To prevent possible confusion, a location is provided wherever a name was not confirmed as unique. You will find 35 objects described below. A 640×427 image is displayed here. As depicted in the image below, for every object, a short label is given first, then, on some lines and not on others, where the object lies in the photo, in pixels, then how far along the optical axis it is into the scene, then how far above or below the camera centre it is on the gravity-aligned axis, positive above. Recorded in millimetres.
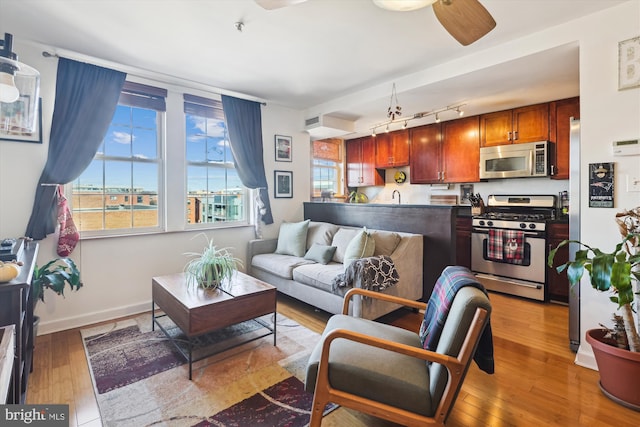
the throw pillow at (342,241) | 3537 -393
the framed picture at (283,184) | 4508 +355
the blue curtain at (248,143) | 3980 +858
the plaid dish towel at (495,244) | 3936 -498
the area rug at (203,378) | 1767 -1169
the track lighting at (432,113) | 3936 +1289
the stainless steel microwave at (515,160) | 3844 +596
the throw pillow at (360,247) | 2998 -397
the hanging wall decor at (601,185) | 2152 +142
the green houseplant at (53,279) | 2421 -550
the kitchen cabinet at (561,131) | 3688 +905
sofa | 2881 -617
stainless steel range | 3689 -491
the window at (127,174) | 3154 +383
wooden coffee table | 2141 -711
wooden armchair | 1310 -778
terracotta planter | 1790 -1008
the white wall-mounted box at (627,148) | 2049 +386
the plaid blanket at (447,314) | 1512 -571
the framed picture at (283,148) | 4508 +881
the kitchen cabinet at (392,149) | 5270 +1019
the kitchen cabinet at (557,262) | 3546 -668
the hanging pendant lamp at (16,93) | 1657 +680
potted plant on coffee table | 2498 -510
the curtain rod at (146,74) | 2820 +1422
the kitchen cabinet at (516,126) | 3885 +1063
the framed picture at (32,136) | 2656 +649
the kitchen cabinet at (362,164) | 5742 +832
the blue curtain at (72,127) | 2768 +785
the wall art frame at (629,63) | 2051 +951
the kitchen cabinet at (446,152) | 4484 +833
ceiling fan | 1520 +1036
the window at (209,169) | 3783 +506
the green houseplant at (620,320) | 1747 -717
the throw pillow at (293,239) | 3899 -413
